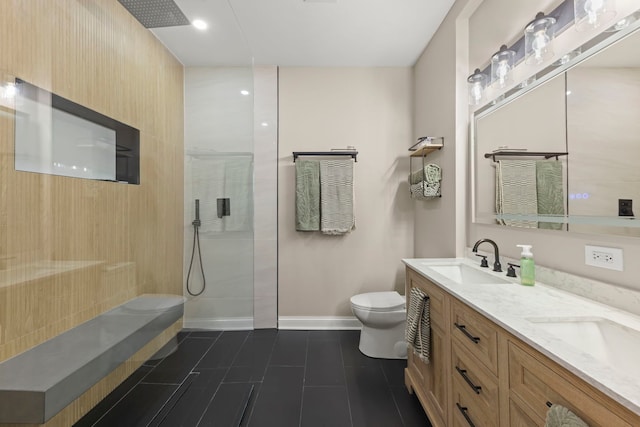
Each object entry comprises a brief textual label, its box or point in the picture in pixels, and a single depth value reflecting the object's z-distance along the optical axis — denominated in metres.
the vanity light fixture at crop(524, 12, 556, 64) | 1.22
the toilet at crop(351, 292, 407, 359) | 2.10
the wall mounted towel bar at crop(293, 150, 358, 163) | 2.57
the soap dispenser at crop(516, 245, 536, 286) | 1.24
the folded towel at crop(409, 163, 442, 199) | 2.14
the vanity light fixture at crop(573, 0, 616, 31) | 0.99
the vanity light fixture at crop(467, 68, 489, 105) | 1.69
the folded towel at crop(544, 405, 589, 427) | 0.58
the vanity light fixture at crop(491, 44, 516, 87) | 1.47
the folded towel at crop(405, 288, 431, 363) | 1.47
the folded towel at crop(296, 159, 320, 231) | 2.59
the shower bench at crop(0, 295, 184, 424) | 0.97
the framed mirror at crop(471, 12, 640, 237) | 0.93
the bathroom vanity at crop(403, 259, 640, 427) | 0.58
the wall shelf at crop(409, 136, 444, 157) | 2.11
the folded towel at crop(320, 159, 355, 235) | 2.60
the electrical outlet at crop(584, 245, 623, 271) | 0.97
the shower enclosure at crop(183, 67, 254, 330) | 1.71
